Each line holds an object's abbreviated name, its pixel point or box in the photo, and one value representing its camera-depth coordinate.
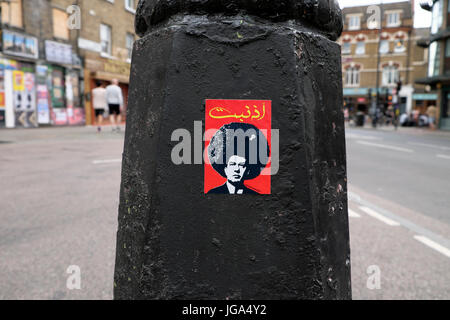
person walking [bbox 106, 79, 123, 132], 11.23
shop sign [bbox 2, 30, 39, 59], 13.75
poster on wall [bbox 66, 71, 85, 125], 17.09
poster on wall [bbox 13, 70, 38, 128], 14.45
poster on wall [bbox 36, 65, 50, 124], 15.47
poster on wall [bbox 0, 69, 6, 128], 13.85
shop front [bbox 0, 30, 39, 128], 13.89
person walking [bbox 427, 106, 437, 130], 27.64
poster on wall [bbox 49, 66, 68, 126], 16.24
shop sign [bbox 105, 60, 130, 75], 19.05
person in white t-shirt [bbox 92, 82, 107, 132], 11.95
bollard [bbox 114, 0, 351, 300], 0.96
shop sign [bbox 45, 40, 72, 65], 15.69
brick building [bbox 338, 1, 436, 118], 39.69
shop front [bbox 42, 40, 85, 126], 16.00
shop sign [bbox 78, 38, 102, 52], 17.19
